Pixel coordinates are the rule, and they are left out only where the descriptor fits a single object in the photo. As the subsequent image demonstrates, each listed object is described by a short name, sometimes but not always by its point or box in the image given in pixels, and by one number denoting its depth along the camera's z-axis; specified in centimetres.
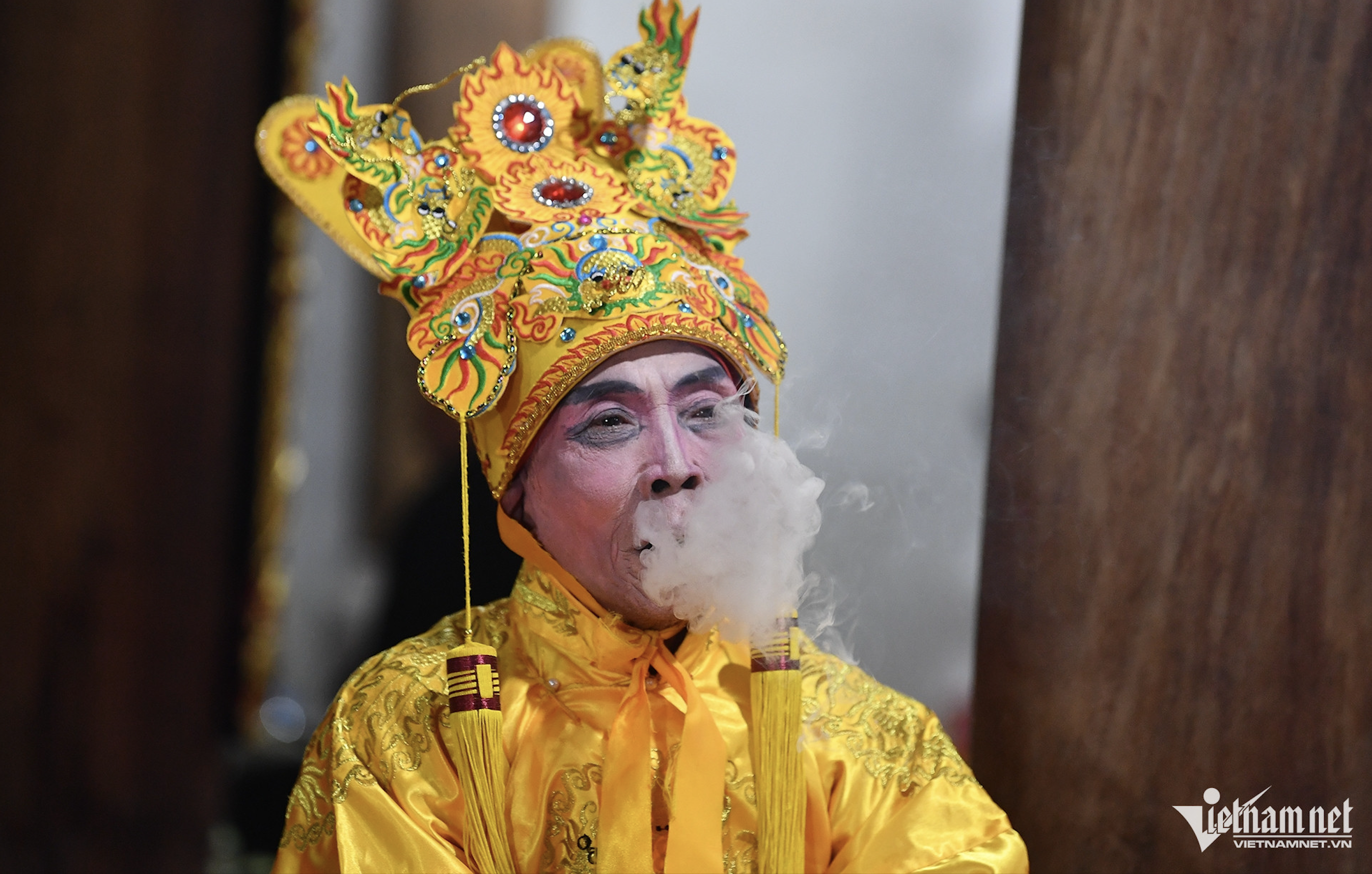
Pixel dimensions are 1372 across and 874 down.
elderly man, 373
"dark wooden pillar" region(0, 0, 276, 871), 427
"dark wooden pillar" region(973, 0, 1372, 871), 381
